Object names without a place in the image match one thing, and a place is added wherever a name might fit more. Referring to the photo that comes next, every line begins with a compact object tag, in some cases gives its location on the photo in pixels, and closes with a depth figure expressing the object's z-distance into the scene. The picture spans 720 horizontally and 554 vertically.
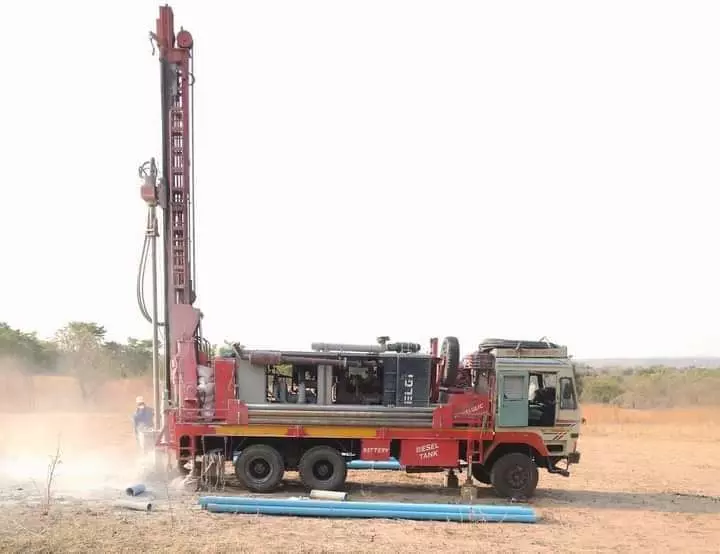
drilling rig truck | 14.88
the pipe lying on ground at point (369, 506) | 12.62
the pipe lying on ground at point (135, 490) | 13.45
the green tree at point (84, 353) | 43.41
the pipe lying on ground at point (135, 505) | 12.45
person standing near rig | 17.14
